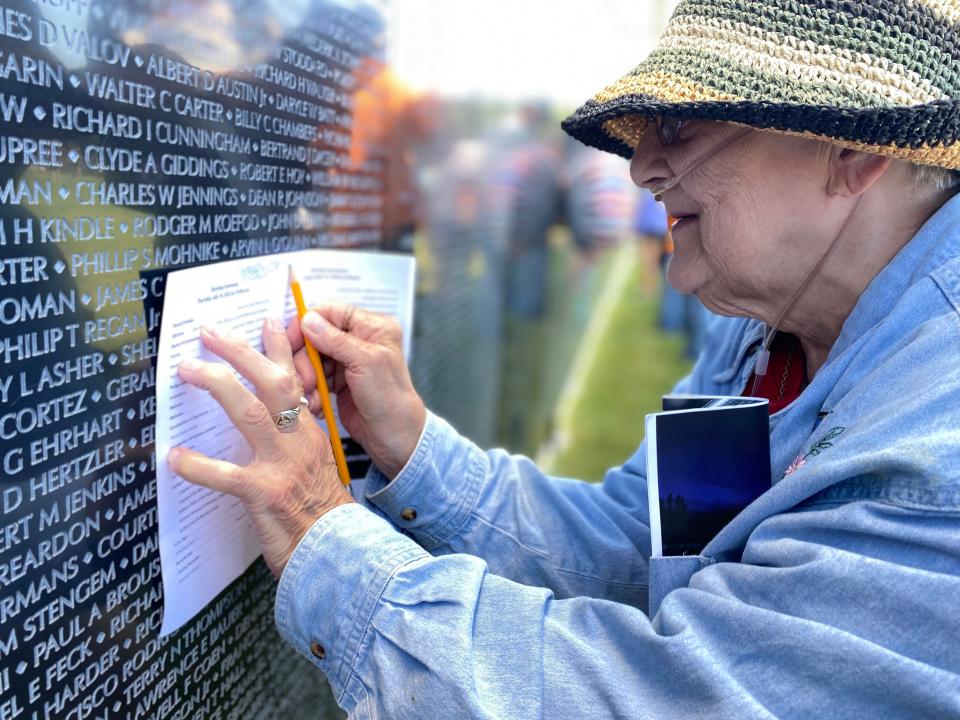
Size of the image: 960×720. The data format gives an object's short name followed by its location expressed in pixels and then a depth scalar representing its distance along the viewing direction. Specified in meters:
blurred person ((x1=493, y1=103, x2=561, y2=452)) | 4.56
